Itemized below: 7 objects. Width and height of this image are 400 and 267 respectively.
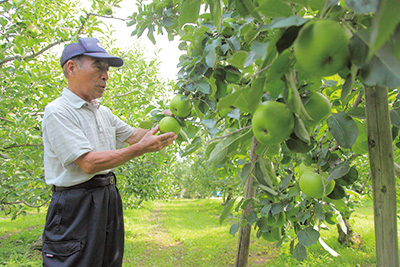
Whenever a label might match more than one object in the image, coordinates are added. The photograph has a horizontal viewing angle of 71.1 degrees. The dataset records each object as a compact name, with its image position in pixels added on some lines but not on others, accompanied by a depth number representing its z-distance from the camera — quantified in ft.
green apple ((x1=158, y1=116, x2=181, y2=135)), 4.60
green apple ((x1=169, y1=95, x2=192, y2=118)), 4.24
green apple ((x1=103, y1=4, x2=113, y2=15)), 12.78
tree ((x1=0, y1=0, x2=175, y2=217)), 10.91
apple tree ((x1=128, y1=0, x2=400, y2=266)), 1.70
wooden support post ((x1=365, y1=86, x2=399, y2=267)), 2.38
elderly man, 6.24
